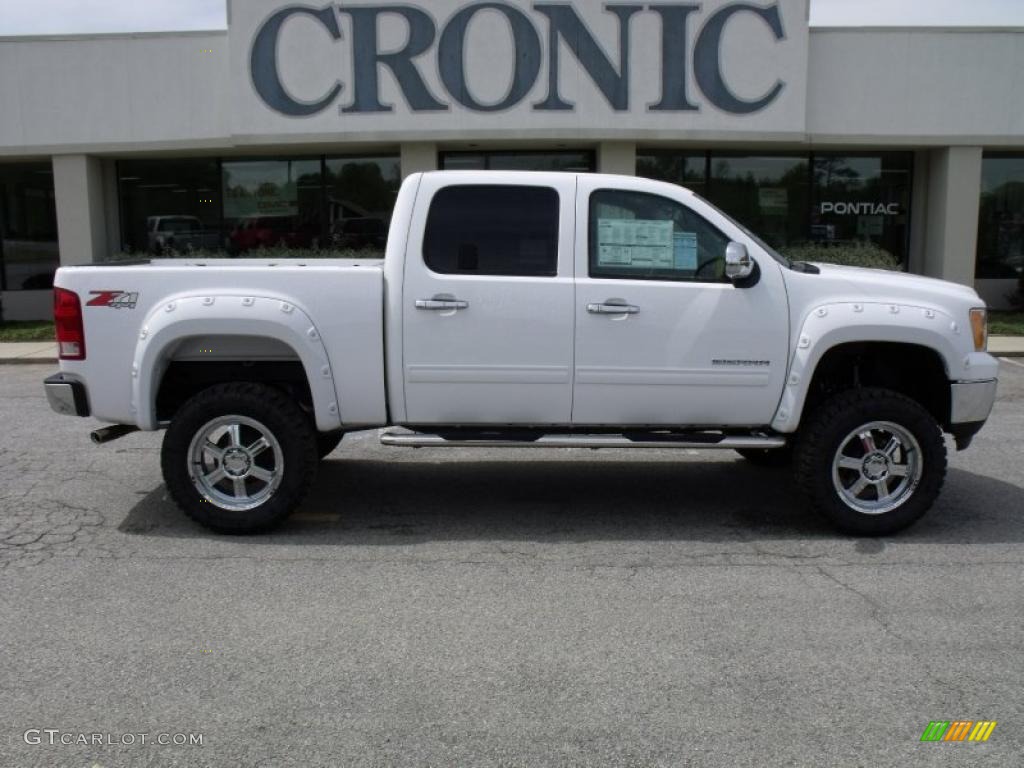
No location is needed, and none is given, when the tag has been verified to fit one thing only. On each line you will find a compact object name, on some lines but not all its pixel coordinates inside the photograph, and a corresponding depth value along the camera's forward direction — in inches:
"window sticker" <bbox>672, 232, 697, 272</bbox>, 228.8
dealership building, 620.4
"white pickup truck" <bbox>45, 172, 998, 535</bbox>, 223.6
